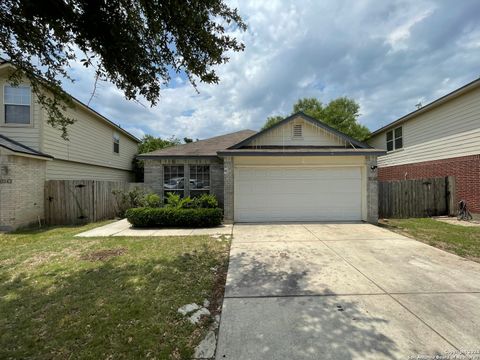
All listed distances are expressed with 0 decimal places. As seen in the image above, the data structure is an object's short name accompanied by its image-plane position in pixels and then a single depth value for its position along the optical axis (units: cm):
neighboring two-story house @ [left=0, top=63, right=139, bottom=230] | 812
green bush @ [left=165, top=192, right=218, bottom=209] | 925
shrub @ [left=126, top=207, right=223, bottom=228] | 848
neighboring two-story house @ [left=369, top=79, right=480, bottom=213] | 990
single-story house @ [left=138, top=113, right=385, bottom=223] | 939
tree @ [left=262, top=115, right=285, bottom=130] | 3101
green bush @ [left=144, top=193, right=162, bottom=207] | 942
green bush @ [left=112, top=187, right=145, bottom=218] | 1134
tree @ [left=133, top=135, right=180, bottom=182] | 1927
